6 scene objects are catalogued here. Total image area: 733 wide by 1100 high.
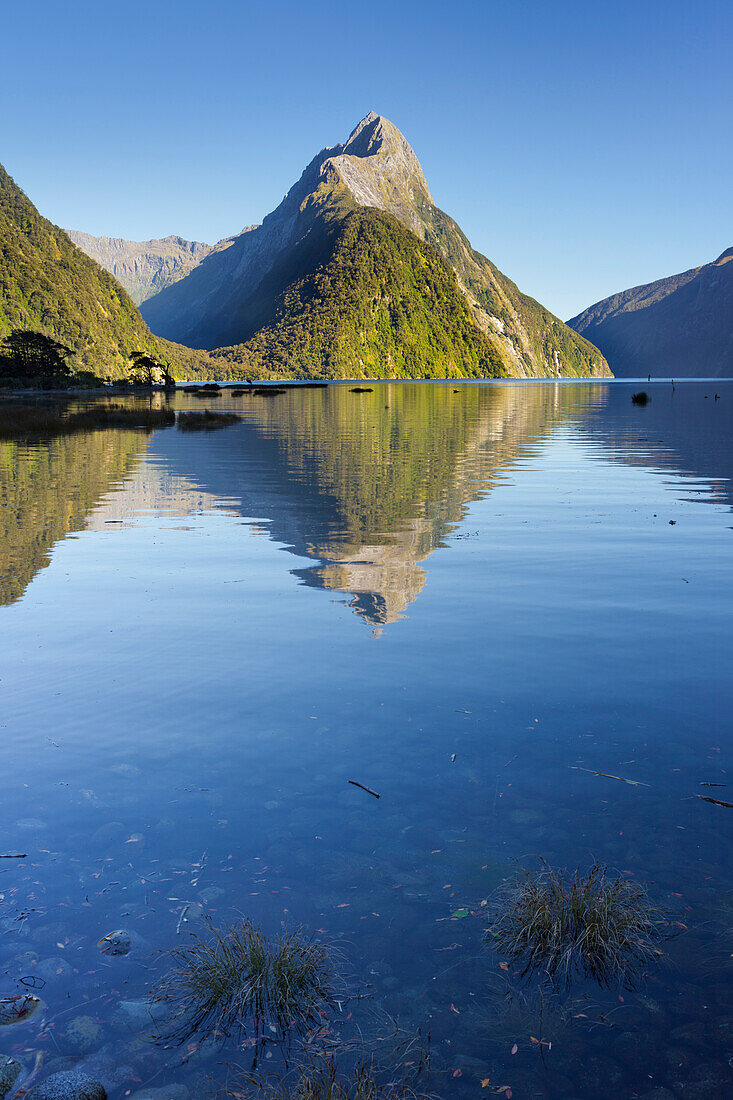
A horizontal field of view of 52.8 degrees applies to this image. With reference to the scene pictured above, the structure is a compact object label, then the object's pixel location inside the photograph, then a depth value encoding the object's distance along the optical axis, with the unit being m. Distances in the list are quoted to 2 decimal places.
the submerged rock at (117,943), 5.99
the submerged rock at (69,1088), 4.73
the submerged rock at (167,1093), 4.82
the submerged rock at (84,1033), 5.16
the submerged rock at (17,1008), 5.34
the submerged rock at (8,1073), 4.81
